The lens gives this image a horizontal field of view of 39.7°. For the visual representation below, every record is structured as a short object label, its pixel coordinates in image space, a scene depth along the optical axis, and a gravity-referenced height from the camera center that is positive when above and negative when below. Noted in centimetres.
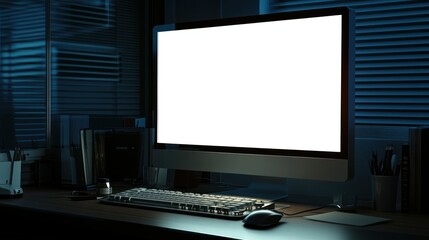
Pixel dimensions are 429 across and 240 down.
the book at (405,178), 173 -17
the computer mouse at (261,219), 143 -25
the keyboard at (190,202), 157 -24
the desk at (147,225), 138 -27
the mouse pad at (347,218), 152 -27
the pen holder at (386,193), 175 -22
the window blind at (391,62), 214 +21
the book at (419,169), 171 -15
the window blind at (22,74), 234 +17
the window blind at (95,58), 252 +26
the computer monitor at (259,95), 167 +7
